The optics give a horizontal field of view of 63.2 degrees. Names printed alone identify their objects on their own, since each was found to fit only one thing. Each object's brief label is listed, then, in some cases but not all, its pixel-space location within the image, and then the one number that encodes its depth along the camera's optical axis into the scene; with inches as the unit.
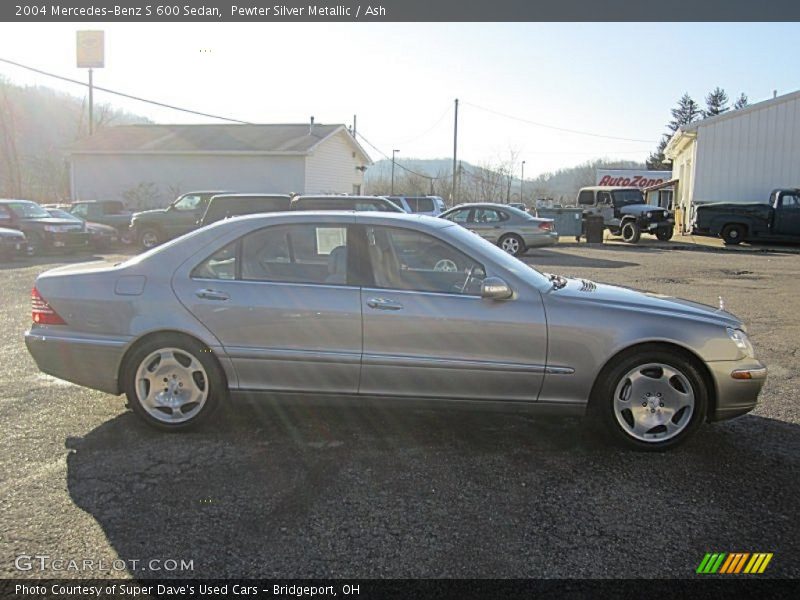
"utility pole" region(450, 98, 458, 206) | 1775.3
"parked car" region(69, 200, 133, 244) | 876.6
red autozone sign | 2031.3
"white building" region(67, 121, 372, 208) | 1110.4
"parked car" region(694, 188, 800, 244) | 889.5
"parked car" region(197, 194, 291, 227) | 522.3
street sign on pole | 1163.9
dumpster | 995.9
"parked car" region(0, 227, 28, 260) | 611.8
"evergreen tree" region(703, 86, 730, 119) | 2970.0
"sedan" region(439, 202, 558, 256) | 717.9
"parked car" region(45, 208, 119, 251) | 744.3
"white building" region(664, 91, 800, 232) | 1042.1
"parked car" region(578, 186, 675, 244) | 979.3
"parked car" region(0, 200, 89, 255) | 687.7
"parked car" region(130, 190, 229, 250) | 780.6
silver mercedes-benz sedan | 161.2
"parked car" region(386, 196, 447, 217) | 812.6
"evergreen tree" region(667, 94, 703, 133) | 3100.4
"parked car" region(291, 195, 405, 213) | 494.3
